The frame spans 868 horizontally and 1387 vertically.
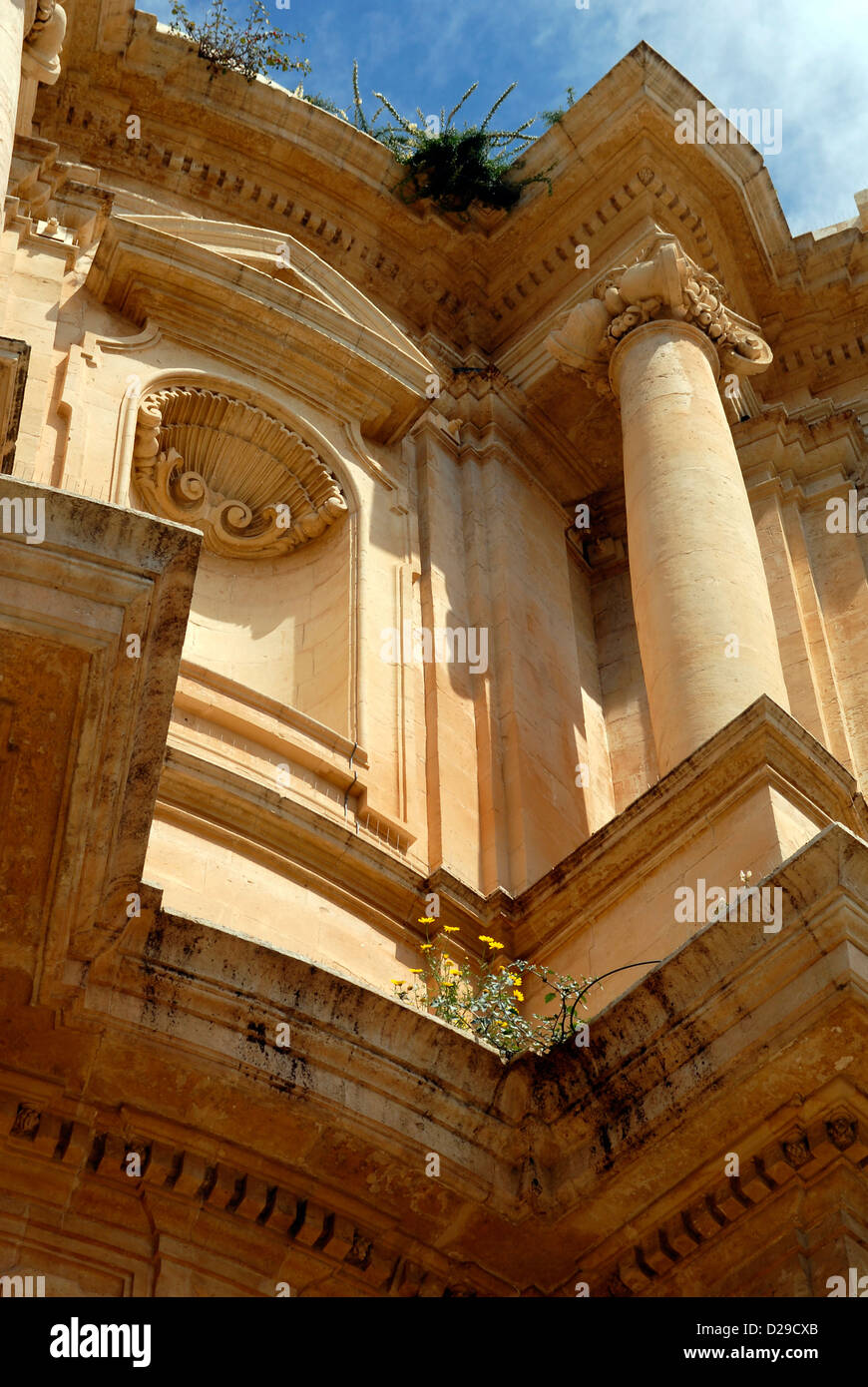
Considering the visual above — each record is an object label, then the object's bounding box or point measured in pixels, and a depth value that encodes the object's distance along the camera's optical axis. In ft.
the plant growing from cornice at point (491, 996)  33.01
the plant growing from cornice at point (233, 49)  59.16
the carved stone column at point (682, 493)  43.73
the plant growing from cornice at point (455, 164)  61.31
